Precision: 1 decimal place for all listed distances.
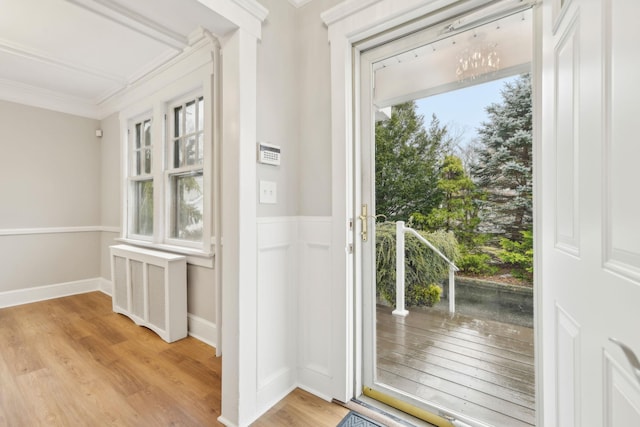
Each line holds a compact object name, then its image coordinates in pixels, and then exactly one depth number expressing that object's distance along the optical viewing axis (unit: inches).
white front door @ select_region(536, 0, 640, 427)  21.4
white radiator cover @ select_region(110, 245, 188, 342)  98.2
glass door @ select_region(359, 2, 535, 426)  52.0
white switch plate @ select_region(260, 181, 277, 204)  63.3
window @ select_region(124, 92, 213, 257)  100.9
